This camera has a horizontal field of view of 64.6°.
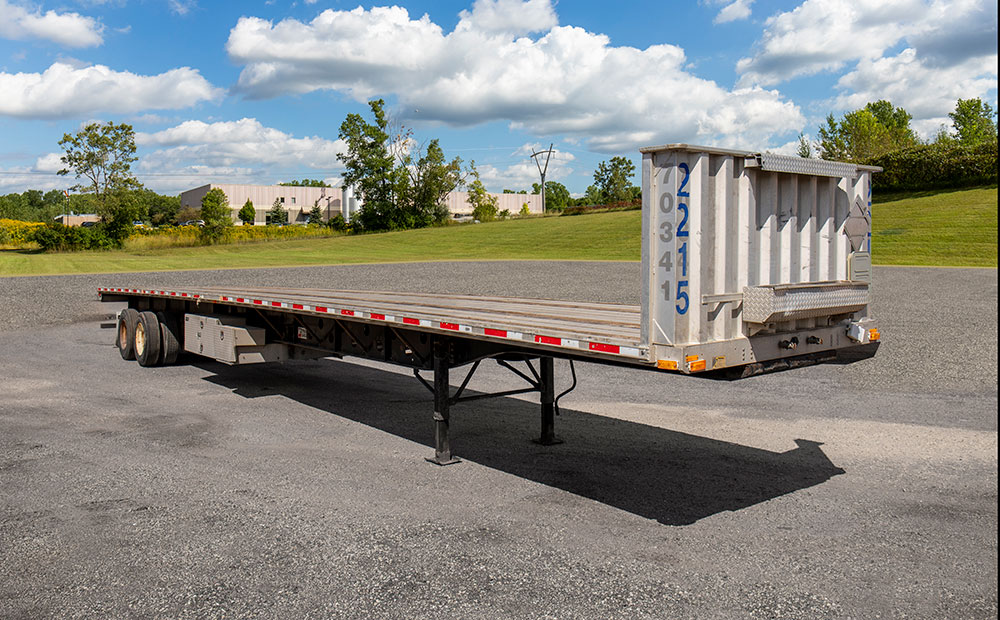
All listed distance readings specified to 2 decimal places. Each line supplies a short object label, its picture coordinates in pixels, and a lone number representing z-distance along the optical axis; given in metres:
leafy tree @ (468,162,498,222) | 75.06
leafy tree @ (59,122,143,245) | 66.94
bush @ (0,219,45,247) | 51.31
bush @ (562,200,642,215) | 66.00
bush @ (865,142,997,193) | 43.59
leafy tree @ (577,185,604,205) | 126.58
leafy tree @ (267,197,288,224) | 98.50
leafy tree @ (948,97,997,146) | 78.38
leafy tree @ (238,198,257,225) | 89.44
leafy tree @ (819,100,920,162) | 55.91
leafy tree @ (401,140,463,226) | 69.44
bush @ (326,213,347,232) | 66.75
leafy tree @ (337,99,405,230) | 69.26
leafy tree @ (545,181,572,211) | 149.73
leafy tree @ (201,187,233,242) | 75.75
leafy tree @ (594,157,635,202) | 93.62
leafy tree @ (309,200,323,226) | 86.22
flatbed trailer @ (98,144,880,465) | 4.77
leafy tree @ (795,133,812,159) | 59.19
